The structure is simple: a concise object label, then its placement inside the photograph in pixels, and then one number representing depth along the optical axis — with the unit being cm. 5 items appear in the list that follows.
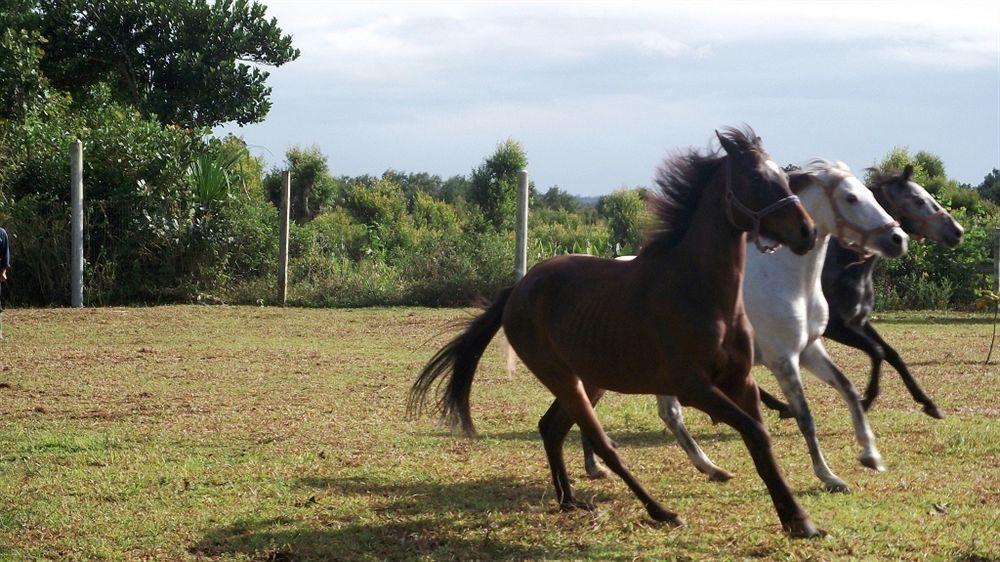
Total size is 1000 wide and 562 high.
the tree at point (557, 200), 5538
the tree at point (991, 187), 4475
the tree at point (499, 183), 3203
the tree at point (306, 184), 3538
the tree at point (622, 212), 2855
